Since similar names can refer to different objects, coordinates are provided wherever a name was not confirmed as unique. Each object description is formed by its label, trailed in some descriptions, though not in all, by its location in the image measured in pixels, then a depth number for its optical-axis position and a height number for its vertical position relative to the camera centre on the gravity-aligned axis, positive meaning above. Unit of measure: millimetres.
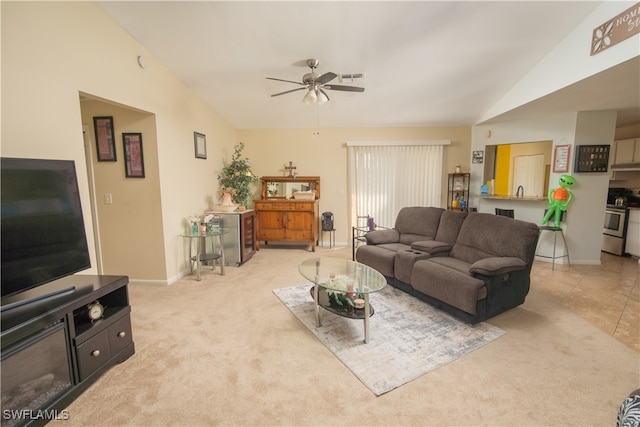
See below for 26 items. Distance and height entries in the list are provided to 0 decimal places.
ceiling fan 2747 +976
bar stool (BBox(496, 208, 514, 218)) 4578 -529
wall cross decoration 5297 +256
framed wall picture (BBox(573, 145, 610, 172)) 3859 +304
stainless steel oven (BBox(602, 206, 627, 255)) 4480 -842
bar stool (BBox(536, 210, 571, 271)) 3936 -869
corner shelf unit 5059 -177
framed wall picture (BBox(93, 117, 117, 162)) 3174 +501
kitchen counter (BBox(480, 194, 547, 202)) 4285 -291
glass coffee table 2193 -900
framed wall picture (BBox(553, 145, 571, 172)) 3988 +325
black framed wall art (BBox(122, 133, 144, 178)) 3160 +312
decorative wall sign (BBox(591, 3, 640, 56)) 2127 +1240
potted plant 4625 +29
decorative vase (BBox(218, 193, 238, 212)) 4316 -351
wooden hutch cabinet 4918 -665
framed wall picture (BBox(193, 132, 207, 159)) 3996 +557
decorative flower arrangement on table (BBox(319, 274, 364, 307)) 2229 -900
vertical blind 5215 +77
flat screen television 1464 -240
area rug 1877 -1282
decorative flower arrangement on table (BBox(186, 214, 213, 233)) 3705 -563
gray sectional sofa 2402 -838
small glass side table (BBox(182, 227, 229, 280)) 3570 -954
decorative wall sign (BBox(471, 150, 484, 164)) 4930 +424
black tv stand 1365 -925
